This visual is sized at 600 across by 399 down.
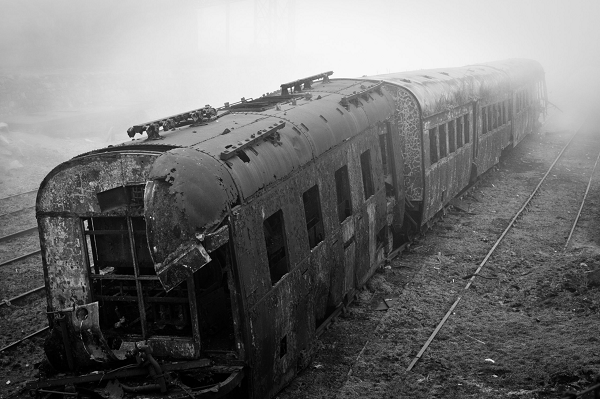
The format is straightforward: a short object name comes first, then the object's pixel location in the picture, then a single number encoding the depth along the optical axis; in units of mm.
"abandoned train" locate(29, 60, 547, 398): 5977
